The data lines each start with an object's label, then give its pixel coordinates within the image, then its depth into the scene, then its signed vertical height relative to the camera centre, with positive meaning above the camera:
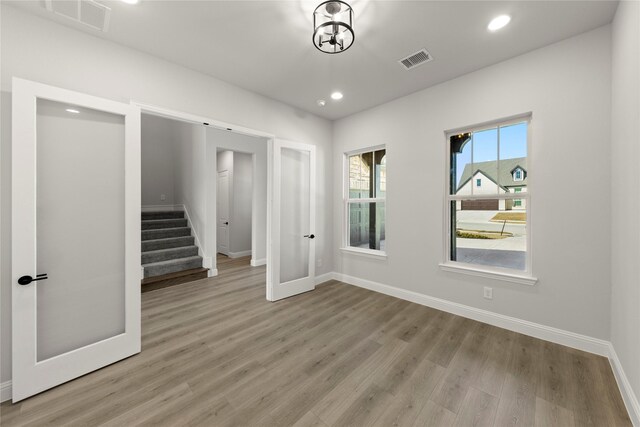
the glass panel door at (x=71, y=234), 1.80 -0.19
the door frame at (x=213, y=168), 2.63 +0.83
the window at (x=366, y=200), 4.11 +0.21
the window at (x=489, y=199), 2.76 +0.16
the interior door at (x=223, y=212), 6.88 +0.00
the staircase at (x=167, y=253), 4.33 -0.79
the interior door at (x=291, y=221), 3.60 -0.13
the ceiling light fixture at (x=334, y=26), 1.83 +1.44
